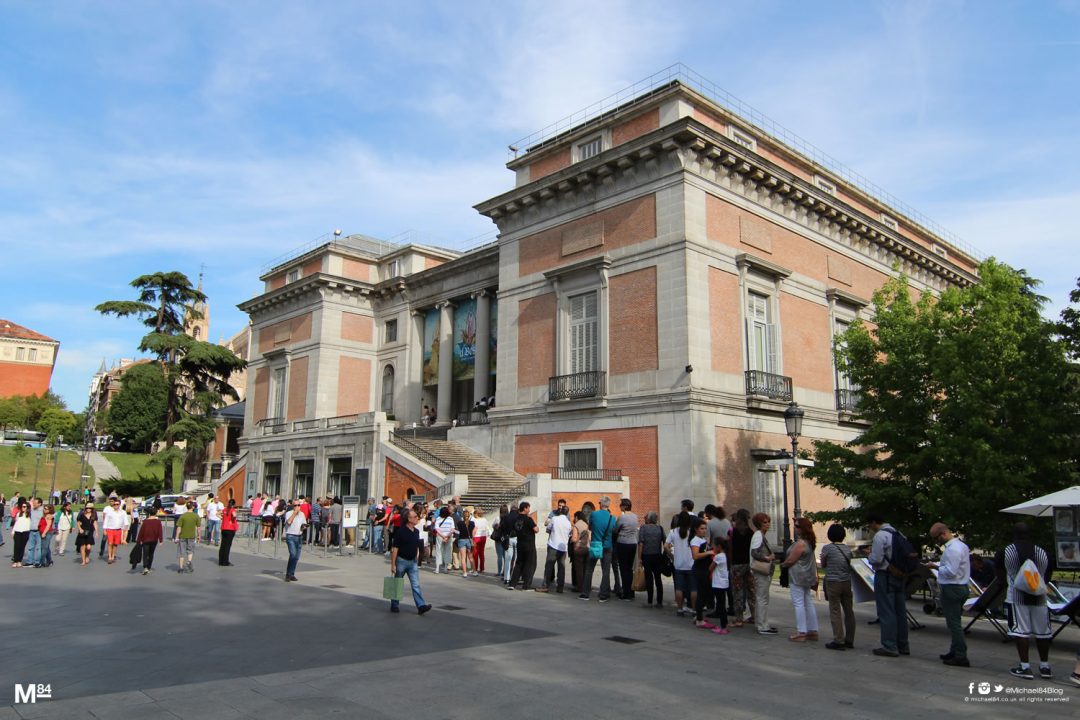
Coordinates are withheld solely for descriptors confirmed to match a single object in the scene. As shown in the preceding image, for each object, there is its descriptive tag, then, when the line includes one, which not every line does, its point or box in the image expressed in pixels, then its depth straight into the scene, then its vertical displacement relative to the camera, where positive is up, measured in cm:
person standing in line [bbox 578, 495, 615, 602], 1338 -58
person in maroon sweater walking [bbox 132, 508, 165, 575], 1664 -82
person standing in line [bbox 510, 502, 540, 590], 1424 -67
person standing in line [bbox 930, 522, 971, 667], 860 -86
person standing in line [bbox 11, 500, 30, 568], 1805 -77
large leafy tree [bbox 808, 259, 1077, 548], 1532 +215
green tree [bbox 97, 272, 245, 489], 4353 +835
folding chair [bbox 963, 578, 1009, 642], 998 -116
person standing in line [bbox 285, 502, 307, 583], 1491 -67
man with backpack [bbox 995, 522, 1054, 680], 809 -96
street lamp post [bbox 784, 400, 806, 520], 1773 +211
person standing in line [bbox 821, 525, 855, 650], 945 -95
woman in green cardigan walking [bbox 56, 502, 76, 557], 2067 -73
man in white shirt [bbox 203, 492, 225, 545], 2509 -62
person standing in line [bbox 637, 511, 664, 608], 1272 -70
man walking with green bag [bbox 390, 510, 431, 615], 1138 -74
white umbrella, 1062 +21
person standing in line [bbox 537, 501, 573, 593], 1404 -60
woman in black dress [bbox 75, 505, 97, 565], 1905 -81
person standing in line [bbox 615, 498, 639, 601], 1311 -64
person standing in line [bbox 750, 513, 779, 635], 1037 -94
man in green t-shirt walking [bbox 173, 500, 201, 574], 1628 -77
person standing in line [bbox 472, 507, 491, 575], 1736 -75
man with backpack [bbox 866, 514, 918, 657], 916 -86
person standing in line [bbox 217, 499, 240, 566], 1764 -65
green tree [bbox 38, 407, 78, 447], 7925 +821
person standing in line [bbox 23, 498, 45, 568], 1812 -102
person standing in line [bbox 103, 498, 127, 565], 1957 -62
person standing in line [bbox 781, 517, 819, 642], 980 -89
